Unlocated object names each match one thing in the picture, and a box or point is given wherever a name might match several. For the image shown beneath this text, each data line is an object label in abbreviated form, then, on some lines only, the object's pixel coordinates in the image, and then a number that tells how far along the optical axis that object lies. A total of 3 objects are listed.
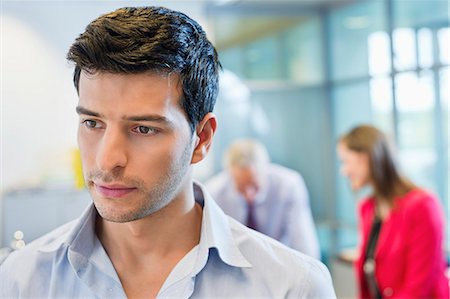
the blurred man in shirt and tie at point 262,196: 2.98
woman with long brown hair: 2.54
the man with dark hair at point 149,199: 1.06
